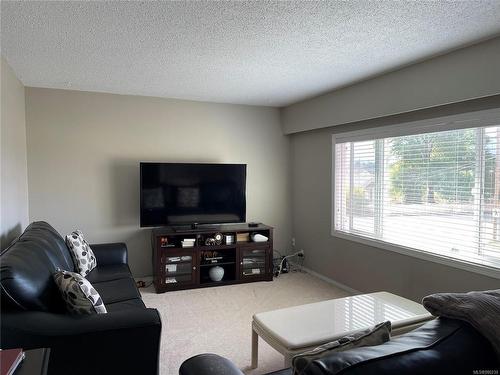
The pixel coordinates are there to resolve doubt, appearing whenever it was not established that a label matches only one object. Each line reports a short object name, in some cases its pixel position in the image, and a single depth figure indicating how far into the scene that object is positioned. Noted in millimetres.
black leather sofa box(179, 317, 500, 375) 843
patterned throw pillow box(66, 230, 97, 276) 3178
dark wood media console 4156
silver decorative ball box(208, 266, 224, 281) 4352
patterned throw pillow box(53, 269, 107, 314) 1935
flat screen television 4242
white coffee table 2082
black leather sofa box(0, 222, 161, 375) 1698
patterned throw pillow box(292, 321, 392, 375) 1003
